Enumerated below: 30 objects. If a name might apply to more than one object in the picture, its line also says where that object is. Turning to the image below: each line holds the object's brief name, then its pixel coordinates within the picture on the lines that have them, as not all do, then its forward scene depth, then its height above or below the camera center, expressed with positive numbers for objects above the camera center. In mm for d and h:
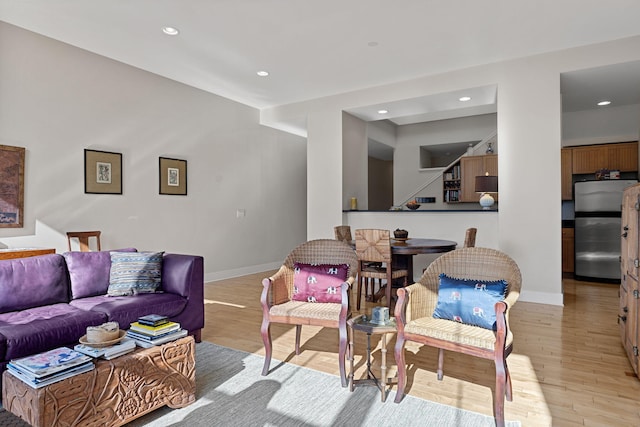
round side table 2225 -770
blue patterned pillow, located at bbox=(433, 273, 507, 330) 2260 -507
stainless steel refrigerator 5891 -193
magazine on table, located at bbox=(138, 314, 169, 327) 2211 -601
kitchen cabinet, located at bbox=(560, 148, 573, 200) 6500 +739
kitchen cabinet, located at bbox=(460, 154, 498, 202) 7664 +920
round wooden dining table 3982 -331
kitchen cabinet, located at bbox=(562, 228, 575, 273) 6430 -573
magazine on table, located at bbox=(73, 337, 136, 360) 1933 -678
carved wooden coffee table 1688 -841
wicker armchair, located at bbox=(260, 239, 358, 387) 2518 -611
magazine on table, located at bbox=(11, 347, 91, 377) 1710 -669
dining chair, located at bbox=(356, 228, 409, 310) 4150 -419
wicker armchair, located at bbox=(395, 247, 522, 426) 1983 -616
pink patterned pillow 2818 -487
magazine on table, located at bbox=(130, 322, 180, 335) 2162 -636
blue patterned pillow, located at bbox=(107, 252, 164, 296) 3166 -478
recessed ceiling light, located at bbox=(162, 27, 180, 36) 4023 +1952
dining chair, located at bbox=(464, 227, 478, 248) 4480 -245
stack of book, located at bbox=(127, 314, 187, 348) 2133 -651
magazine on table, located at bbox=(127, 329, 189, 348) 2111 -688
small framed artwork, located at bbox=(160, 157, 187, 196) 5570 +588
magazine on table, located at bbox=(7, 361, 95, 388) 1683 -712
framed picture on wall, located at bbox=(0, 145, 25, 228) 3924 +308
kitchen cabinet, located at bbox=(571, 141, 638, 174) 6105 +945
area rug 2053 -1083
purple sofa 2365 -645
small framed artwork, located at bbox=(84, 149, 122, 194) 4672 +550
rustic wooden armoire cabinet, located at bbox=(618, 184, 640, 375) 2582 -446
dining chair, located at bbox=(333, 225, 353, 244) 5148 -235
